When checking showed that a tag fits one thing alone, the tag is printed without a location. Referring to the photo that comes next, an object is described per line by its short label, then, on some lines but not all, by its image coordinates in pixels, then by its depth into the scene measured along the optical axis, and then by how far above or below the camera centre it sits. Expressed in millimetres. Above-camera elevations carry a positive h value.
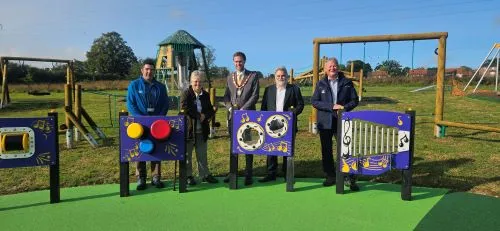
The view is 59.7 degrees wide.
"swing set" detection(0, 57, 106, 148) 8883 -677
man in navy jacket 5453 -55
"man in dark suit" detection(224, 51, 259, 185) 5785 +32
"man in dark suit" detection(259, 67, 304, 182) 5688 -41
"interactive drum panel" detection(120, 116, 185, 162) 5203 -578
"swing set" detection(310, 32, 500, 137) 9367 +975
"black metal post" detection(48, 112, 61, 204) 5047 -1009
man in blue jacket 5398 -90
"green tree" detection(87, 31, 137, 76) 84188 +6594
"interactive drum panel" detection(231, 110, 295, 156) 5473 -514
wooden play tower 21234 +1711
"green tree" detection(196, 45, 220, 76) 62444 +3815
